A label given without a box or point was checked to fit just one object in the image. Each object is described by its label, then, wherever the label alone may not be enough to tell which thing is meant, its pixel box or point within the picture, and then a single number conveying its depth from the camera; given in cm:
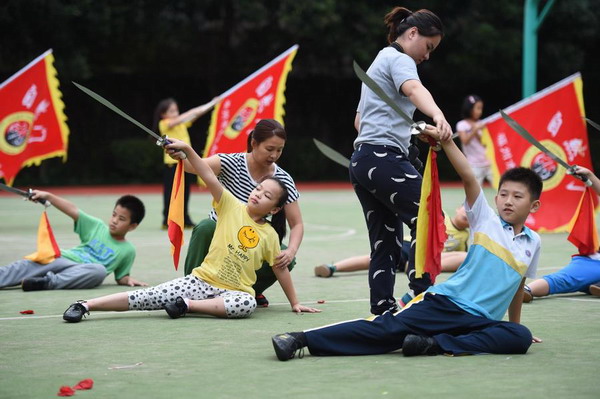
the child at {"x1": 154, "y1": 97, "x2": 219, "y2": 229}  2550
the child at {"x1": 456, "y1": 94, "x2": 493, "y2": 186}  2744
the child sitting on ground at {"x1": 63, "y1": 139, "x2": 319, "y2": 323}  1168
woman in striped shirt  1239
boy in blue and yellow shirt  935
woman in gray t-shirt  1092
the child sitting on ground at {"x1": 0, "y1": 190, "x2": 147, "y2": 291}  1449
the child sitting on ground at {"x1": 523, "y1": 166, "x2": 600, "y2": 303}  1356
